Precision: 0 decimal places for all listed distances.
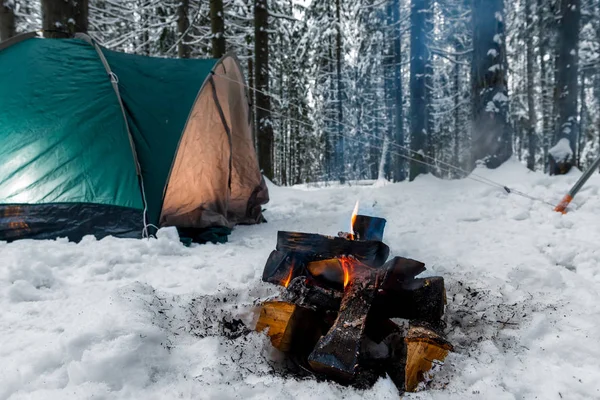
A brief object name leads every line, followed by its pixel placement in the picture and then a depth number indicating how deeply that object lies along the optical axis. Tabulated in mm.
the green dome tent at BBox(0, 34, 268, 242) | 4359
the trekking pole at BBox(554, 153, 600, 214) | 4363
